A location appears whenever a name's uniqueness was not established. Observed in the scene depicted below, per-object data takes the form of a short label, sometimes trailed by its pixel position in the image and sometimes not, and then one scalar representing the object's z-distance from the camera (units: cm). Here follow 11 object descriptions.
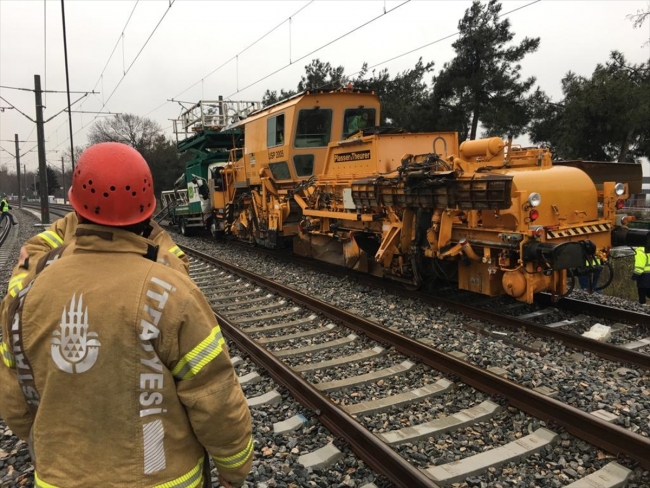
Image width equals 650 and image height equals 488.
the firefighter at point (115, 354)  145
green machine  1662
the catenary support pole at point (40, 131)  1808
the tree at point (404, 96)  2708
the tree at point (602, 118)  2469
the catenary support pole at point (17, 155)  3731
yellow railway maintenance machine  570
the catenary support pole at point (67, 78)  1761
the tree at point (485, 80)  2578
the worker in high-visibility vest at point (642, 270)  696
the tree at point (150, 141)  4444
